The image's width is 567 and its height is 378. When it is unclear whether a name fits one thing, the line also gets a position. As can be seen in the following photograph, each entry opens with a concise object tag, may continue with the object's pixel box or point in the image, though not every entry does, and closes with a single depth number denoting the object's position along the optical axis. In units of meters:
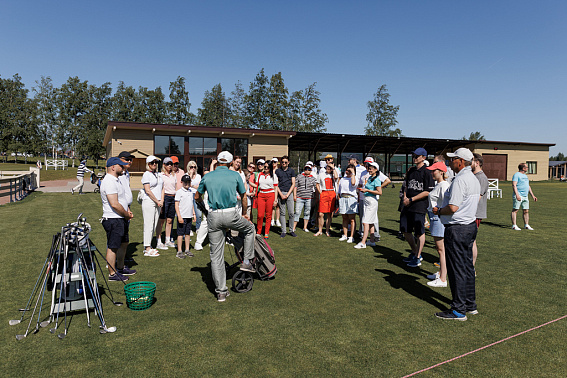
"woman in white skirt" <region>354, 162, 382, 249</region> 7.03
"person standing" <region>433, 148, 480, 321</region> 3.89
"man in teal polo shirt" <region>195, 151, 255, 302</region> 4.46
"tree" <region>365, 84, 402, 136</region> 58.97
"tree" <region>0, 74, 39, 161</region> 53.59
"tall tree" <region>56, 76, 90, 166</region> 56.09
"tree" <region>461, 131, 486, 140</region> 114.62
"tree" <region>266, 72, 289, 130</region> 57.88
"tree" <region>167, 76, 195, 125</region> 58.50
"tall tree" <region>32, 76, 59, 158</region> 57.19
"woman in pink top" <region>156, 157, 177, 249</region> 6.99
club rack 3.79
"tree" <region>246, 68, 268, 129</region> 59.62
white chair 20.07
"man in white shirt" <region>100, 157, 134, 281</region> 4.70
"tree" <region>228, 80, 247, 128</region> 62.01
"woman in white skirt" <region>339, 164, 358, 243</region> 7.91
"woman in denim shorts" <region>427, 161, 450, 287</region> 4.84
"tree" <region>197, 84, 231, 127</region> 63.88
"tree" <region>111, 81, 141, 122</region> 60.06
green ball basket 4.21
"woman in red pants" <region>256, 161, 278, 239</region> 8.14
